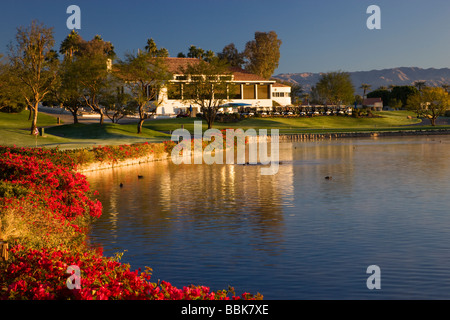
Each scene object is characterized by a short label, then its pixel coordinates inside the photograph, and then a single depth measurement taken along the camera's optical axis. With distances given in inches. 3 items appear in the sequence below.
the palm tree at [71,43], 5807.1
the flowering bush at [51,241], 339.0
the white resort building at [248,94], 4379.9
